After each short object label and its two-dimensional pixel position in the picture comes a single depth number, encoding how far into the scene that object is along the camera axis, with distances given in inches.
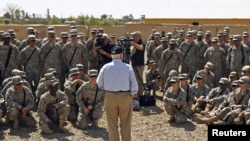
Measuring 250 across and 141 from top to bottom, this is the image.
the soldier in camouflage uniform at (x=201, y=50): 509.0
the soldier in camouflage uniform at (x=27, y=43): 486.5
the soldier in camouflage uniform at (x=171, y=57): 475.2
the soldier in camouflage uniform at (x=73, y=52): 454.6
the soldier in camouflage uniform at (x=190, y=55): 494.9
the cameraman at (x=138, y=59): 469.1
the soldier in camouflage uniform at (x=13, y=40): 488.5
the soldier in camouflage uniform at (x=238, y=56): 464.4
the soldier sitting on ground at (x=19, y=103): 369.8
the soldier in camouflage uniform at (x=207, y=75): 452.4
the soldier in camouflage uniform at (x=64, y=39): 468.8
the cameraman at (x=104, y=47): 443.8
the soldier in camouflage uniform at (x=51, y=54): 451.8
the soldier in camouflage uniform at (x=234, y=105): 358.6
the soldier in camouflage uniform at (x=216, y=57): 482.3
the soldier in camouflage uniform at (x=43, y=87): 386.9
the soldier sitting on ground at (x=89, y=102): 377.7
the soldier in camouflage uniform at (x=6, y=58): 439.2
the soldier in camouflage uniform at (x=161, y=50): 502.7
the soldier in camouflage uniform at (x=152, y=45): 545.6
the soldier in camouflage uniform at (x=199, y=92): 426.5
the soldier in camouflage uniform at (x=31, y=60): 447.5
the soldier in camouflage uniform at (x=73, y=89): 398.0
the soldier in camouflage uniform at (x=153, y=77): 487.2
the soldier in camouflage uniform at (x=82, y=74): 411.5
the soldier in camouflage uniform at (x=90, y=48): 494.7
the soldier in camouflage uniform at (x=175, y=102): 392.9
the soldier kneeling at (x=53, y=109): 361.7
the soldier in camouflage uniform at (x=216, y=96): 406.0
